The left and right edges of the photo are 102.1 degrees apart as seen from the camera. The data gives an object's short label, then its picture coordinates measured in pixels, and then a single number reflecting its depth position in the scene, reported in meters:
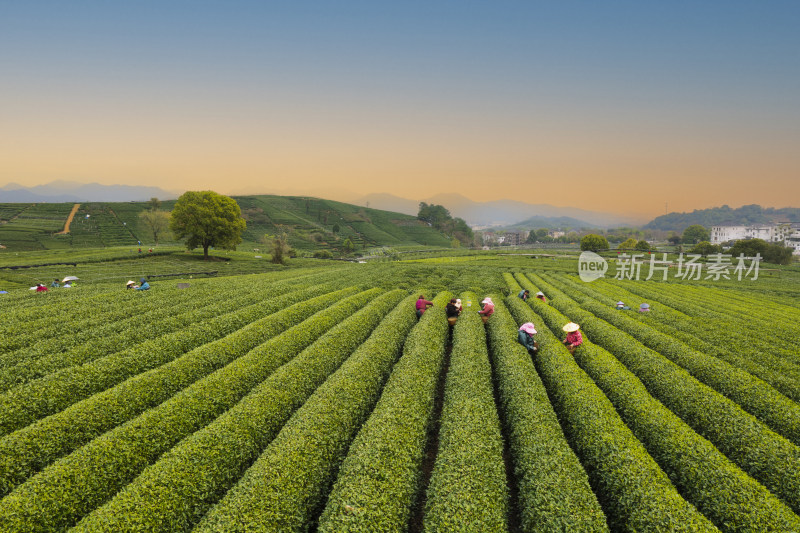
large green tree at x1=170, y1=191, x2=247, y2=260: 55.19
